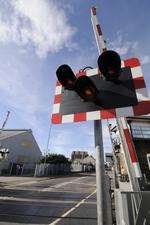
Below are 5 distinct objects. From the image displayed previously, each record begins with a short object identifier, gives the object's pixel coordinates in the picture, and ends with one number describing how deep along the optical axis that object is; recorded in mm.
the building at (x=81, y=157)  52780
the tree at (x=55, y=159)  23176
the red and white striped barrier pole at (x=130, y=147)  1533
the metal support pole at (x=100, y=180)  1067
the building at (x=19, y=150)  19669
